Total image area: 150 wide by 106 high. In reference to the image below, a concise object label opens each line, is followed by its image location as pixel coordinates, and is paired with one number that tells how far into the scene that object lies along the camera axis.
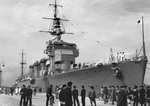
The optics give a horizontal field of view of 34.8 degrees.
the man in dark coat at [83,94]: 12.00
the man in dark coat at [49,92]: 12.87
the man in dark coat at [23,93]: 13.08
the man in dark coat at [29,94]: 13.39
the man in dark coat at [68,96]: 7.33
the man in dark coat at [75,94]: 11.77
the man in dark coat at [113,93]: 15.29
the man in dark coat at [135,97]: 11.82
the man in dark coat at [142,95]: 11.23
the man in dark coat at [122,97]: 7.09
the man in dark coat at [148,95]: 12.07
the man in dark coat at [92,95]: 12.67
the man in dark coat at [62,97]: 7.48
